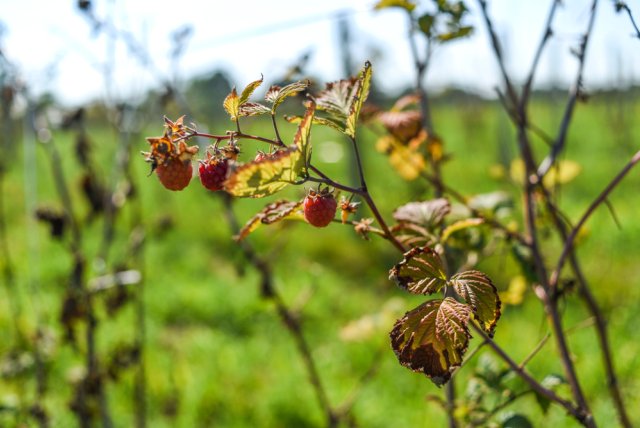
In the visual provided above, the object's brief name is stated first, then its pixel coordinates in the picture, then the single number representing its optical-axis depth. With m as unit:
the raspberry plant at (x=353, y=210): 0.51
